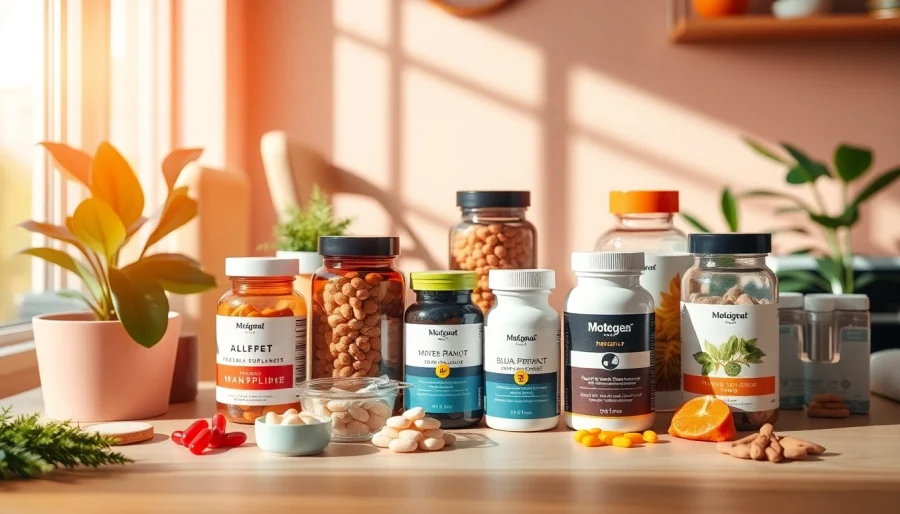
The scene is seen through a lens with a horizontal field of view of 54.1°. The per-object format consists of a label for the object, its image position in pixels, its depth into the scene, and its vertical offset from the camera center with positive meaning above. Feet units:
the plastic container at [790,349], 3.54 -0.40
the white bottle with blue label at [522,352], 2.98 -0.35
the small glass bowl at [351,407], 2.92 -0.52
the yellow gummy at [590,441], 2.84 -0.62
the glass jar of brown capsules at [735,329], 3.05 -0.28
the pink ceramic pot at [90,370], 3.25 -0.44
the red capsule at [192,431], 2.86 -0.58
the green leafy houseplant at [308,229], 4.46 +0.11
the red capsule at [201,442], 2.77 -0.60
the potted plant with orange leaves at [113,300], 3.15 -0.18
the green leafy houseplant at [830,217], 7.34 +0.36
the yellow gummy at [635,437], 2.89 -0.62
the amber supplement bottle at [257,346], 3.11 -0.33
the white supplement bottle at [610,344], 2.94 -0.31
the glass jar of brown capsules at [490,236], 3.52 +0.06
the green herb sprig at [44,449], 2.45 -0.57
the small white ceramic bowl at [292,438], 2.72 -0.58
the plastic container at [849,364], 3.46 -0.45
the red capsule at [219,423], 2.87 -0.56
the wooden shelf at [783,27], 7.96 +2.04
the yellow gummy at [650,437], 2.90 -0.62
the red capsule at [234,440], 2.87 -0.62
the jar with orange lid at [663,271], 3.38 -0.08
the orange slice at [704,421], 2.93 -0.58
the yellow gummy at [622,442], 2.84 -0.62
